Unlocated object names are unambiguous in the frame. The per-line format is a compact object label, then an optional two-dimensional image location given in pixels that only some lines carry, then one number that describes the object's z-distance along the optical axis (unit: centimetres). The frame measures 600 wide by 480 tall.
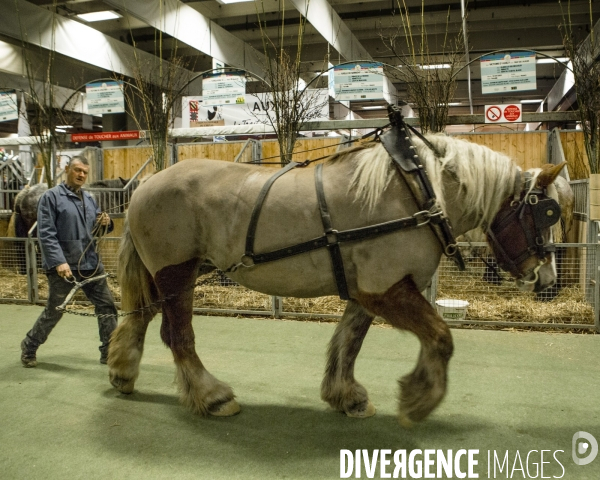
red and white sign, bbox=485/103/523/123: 508
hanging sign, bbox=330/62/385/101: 534
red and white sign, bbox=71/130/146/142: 758
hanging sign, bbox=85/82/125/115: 634
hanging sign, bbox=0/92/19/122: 694
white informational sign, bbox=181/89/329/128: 752
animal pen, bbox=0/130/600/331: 464
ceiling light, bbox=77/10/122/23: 813
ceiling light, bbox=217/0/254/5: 727
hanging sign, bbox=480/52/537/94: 505
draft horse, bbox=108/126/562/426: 229
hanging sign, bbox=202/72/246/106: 603
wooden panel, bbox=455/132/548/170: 584
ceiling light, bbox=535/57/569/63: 995
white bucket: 465
